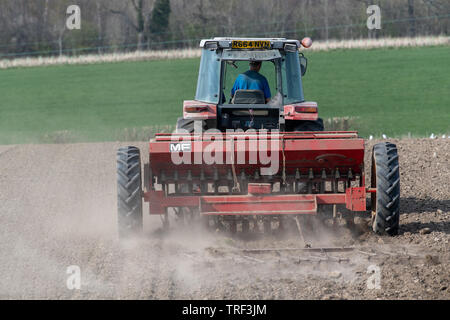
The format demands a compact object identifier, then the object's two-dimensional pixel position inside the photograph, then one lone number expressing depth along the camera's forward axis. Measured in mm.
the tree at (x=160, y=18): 82562
